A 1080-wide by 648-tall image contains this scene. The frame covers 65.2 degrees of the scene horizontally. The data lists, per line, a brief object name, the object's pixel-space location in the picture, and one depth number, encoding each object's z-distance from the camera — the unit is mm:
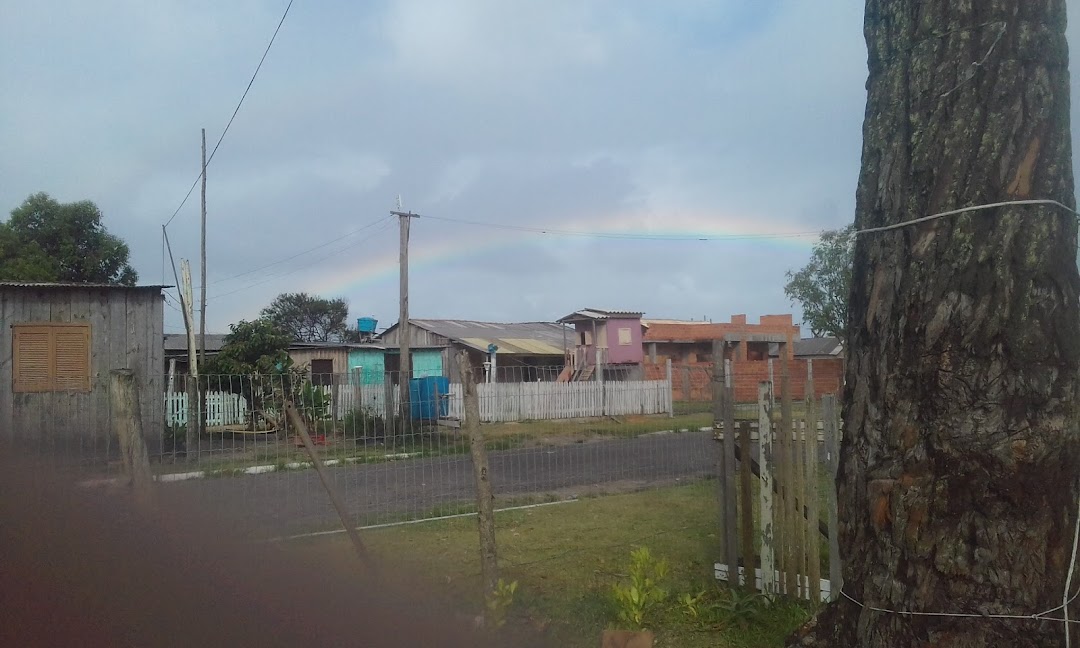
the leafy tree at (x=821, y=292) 40938
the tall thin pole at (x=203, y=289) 23759
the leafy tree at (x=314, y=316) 52094
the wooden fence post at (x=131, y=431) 5152
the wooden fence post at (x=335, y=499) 5227
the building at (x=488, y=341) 31156
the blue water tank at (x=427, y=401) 7262
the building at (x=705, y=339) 39447
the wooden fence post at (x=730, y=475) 5824
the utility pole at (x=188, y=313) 18375
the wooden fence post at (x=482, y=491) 4453
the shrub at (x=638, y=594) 4805
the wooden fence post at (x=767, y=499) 5461
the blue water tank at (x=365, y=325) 33031
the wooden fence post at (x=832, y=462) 5137
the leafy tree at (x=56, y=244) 25656
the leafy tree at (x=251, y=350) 19531
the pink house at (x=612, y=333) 36719
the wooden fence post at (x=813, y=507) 5215
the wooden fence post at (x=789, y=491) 5332
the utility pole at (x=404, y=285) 19620
